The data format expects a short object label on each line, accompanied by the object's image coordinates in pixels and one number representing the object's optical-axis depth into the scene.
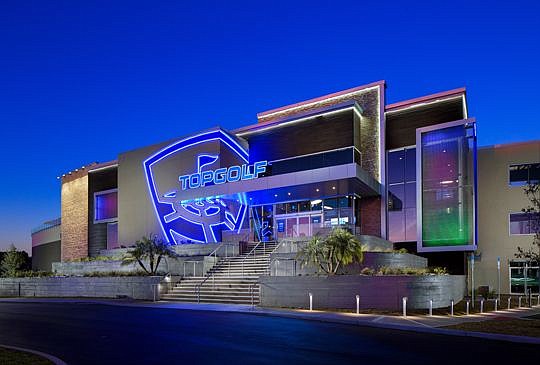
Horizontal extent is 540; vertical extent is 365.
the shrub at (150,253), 33.06
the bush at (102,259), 40.72
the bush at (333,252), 24.58
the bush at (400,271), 24.27
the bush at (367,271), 24.41
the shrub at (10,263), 46.74
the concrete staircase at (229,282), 27.34
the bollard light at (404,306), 20.34
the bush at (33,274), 42.19
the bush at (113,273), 33.72
